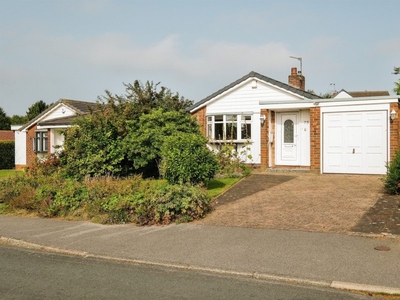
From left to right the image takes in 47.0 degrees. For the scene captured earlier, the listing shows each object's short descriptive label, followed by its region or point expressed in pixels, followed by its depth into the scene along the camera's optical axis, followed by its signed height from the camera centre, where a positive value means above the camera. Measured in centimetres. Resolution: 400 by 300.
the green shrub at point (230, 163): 1739 -48
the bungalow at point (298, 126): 1670 +102
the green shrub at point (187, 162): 1362 -32
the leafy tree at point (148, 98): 2043 +251
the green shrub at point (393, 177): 1227 -73
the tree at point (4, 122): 6394 +429
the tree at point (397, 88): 3972 +540
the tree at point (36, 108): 5786 +554
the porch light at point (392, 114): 1619 +127
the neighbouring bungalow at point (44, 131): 3012 +145
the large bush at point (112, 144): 1631 +28
